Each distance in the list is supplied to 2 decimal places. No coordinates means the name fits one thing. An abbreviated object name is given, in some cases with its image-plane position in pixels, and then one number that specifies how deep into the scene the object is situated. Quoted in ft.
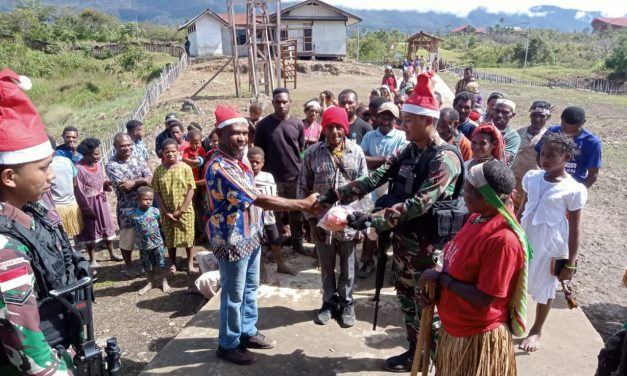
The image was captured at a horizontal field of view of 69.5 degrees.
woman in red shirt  7.25
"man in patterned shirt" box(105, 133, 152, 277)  17.87
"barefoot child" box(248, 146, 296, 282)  15.92
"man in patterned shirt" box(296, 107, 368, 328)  12.51
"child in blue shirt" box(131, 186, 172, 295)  17.26
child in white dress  10.57
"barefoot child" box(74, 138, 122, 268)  18.58
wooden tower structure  53.06
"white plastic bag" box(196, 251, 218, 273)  16.63
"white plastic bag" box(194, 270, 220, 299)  15.27
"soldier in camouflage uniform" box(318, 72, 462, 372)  9.15
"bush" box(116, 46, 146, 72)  108.68
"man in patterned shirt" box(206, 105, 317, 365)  9.95
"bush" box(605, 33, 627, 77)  103.14
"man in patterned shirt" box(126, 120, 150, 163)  21.04
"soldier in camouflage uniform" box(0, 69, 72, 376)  5.50
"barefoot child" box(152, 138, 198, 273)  17.15
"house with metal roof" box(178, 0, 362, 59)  107.76
